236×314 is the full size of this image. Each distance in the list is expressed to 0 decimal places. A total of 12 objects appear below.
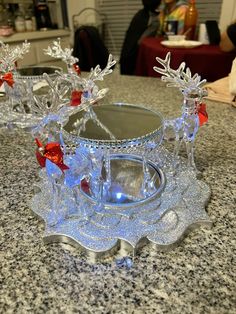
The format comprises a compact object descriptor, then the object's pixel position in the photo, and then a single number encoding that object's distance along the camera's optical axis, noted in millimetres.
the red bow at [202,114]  495
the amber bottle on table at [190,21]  1811
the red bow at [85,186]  483
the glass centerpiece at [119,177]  405
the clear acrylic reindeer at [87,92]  526
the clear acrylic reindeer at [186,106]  467
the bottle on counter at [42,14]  2578
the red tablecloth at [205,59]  1433
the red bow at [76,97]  620
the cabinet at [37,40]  1988
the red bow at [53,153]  381
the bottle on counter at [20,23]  2334
